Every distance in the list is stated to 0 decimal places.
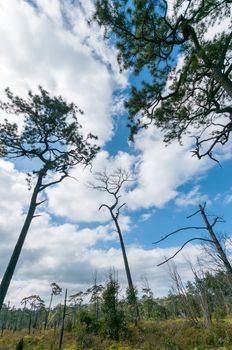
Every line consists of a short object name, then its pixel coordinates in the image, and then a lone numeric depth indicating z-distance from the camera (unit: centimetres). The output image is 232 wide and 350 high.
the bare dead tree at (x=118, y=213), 1574
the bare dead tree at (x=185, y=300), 1299
